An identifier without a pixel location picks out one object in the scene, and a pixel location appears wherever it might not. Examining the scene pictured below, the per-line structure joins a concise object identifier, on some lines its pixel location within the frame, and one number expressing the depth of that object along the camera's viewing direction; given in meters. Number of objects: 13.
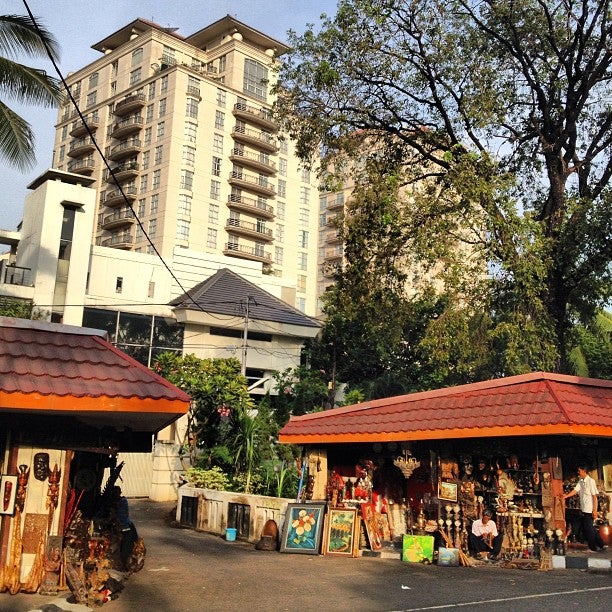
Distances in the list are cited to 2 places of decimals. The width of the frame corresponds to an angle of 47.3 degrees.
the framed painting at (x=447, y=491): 13.62
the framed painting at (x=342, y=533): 13.96
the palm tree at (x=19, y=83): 13.70
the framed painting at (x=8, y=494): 8.79
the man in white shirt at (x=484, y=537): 13.08
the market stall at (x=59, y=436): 8.42
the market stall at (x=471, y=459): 12.59
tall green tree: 17.34
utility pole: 27.75
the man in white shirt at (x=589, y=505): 13.05
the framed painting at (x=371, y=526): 14.34
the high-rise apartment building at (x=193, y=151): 55.25
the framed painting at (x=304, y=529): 14.15
